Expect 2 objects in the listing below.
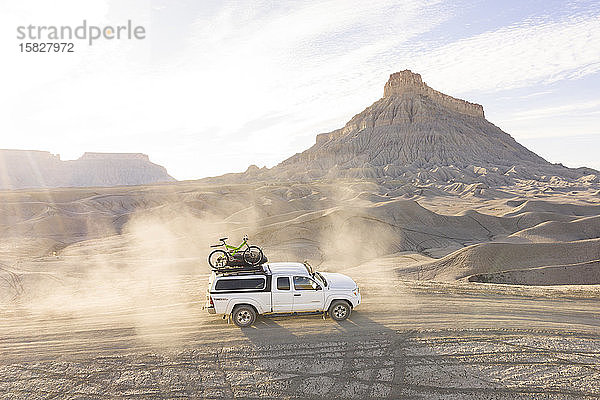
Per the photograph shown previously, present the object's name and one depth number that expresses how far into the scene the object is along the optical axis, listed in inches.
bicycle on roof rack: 415.8
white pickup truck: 394.9
